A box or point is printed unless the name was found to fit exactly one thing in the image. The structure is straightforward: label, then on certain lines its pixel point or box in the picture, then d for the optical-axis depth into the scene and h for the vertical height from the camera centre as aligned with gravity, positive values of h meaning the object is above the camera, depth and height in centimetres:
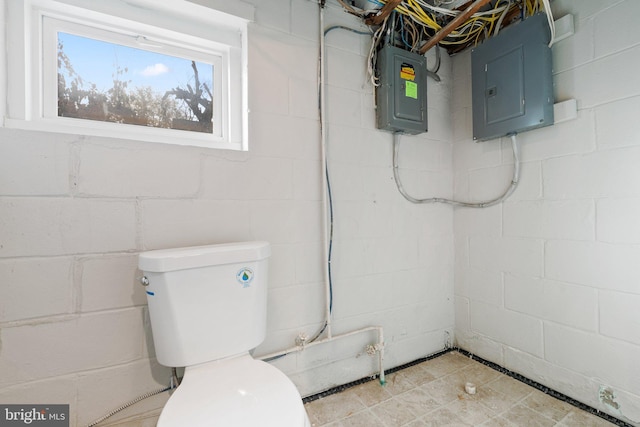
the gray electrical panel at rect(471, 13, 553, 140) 134 +66
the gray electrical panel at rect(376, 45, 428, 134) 152 +66
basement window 102 +59
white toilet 76 -40
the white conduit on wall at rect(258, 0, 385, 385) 140 +6
